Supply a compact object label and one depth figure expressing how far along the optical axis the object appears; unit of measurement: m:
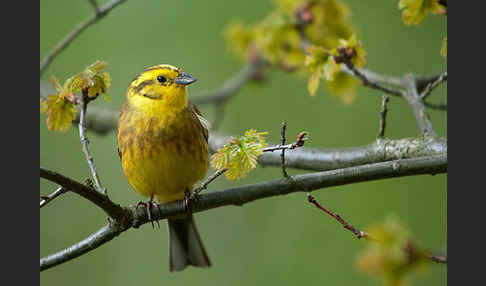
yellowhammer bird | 7.10
